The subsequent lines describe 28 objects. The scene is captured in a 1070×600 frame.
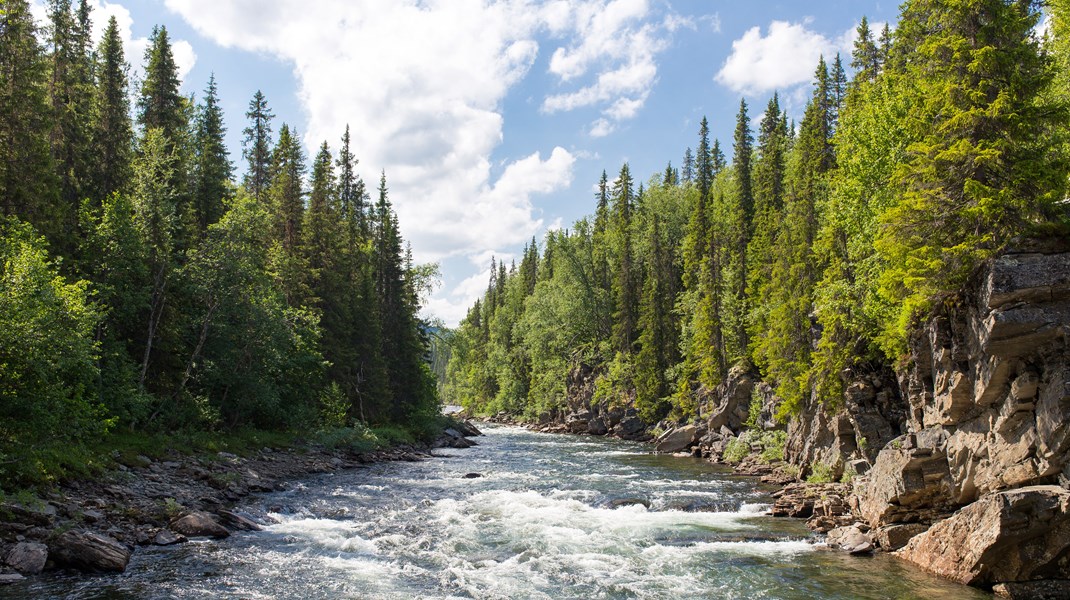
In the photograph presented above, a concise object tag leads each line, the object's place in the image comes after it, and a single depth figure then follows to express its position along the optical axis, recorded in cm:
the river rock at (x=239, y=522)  1803
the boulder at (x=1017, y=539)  1245
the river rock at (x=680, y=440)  4316
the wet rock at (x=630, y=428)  5809
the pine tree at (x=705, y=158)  7492
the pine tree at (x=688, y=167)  10681
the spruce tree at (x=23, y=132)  2312
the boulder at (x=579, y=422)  6694
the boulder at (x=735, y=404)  4188
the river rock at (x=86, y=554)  1314
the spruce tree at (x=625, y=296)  6575
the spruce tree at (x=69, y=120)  2811
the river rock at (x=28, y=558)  1242
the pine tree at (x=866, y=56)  3519
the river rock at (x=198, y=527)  1667
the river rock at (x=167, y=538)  1556
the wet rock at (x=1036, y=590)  1227
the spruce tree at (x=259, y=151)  5297
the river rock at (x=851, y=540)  1582
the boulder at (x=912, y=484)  1592
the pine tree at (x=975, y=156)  1557
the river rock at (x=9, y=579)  1187
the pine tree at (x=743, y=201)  4675
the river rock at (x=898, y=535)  1577
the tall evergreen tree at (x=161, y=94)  4088
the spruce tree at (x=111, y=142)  3019
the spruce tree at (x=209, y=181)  3916
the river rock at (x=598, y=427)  6372
